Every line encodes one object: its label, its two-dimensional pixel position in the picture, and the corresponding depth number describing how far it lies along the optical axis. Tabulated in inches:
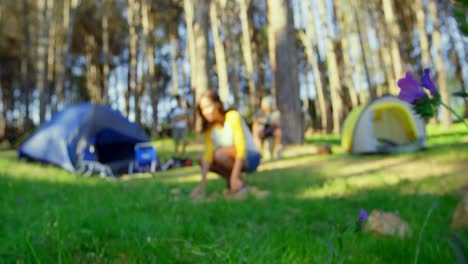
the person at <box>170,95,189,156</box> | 401.1
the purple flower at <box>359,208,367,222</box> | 40.7
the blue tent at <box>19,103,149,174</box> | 324.8
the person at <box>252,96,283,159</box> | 348.5
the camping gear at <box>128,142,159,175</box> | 330.8
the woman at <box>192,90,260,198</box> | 178.2
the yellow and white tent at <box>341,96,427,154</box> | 325.1
